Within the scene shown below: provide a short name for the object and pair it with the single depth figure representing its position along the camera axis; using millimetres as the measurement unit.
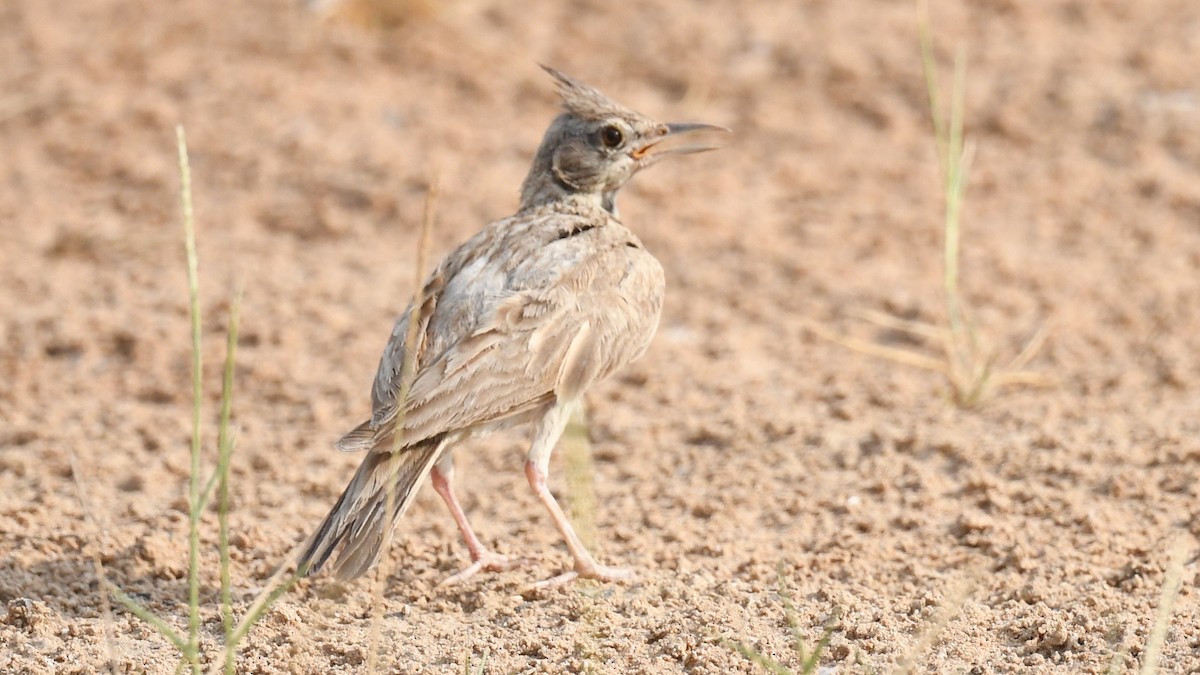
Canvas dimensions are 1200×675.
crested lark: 7586
